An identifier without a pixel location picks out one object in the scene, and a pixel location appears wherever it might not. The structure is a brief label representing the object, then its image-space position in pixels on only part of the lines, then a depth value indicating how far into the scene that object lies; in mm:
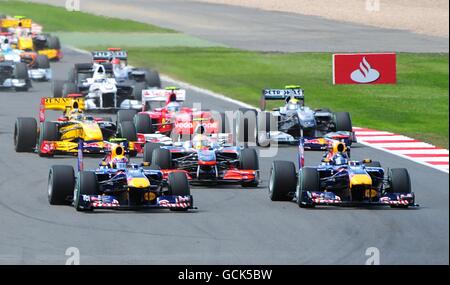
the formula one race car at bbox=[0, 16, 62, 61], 56969
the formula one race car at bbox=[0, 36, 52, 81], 52156
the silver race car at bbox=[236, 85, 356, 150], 35969
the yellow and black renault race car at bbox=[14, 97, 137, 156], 33156
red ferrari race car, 35000
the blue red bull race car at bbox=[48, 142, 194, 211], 25188
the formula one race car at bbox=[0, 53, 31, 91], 48906
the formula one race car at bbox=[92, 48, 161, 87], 45344
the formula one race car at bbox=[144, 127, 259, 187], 28875
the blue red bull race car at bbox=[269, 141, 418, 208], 25625
